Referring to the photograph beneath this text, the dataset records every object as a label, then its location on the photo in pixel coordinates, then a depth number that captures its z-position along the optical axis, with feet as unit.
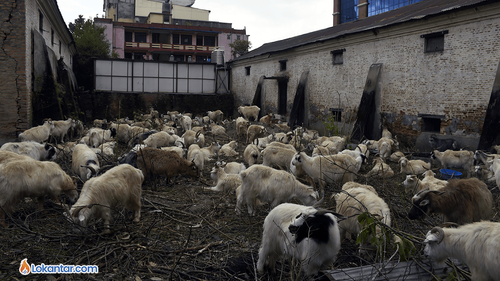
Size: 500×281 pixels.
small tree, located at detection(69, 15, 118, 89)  106.82
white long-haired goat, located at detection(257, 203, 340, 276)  12.64
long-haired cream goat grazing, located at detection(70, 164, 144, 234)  16.92
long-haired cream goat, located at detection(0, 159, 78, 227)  18.28
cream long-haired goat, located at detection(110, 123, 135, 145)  43.68
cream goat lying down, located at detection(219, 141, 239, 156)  39.24
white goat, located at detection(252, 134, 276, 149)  40.73
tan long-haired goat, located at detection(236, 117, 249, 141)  53.62
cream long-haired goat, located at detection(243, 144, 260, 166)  32.76
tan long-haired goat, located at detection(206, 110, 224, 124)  76.18
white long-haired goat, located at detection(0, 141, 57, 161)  28.17
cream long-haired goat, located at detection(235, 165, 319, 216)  20.17
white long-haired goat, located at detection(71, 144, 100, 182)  23.72
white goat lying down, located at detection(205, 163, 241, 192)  25.95
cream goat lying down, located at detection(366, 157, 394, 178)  28.14
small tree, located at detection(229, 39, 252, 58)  126.41
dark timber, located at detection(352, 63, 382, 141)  50.78
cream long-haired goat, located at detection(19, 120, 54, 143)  36.68
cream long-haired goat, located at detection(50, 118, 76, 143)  42.05
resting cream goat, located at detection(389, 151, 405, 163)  38.09
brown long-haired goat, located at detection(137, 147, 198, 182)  26.99
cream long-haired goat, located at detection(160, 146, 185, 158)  33.11
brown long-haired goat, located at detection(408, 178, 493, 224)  18.37
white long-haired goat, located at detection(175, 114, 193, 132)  56.24
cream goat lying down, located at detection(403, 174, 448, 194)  23.78
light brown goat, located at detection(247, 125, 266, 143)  48.14
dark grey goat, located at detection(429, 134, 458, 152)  40.48
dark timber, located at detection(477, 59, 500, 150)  35.91
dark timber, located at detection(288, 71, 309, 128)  66.85
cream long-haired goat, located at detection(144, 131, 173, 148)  37.81
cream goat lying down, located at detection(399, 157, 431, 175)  31.14
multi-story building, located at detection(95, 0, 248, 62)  135.85
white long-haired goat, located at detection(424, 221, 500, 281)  11.91
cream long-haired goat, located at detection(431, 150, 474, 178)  32.74
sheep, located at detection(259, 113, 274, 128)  64.75
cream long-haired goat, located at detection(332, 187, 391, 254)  15.90
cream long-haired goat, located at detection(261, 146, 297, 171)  31.01
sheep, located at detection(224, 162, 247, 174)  30.68
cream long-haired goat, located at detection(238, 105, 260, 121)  75.18
